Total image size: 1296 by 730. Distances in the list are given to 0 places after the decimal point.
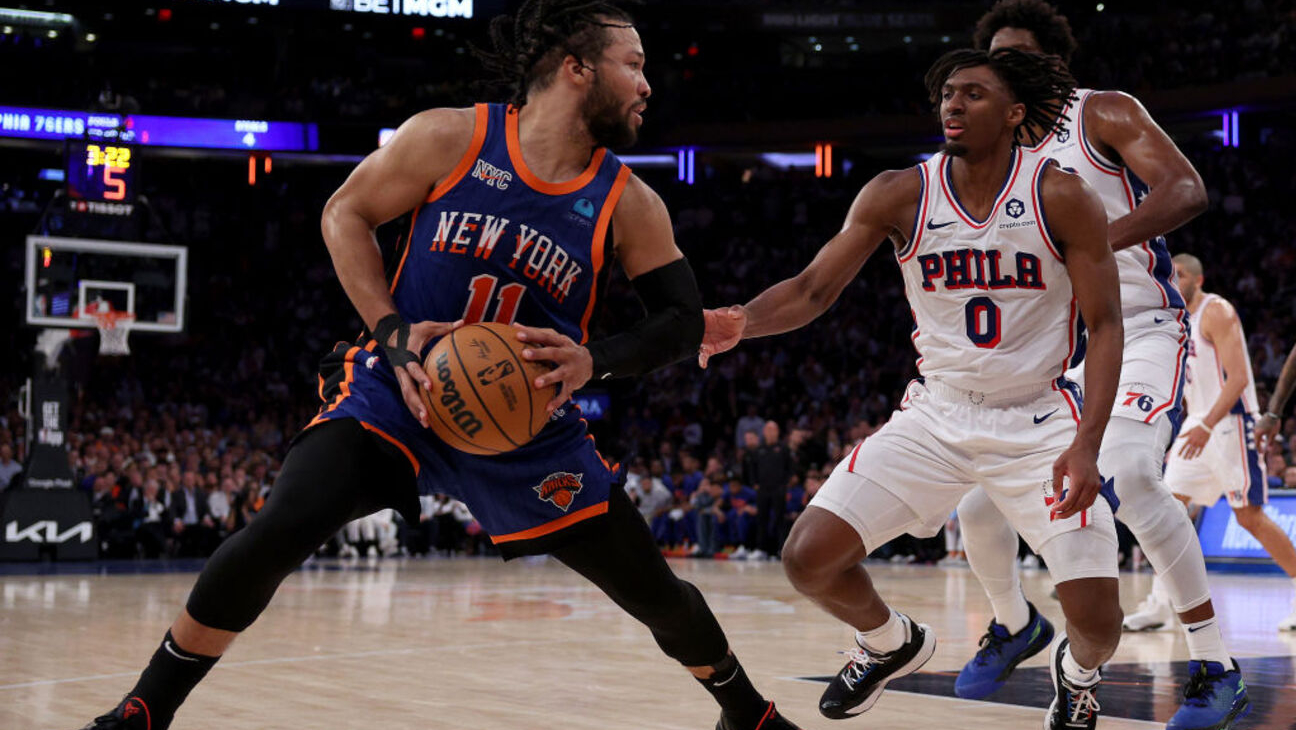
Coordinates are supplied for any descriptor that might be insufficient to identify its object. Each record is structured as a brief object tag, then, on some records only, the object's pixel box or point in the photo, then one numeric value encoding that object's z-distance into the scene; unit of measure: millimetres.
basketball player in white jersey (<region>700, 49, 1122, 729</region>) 4059
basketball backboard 14703
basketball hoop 14758
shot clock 15094
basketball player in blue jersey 3332
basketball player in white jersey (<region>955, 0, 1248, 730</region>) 4441
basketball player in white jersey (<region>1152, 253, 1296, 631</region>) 7473
